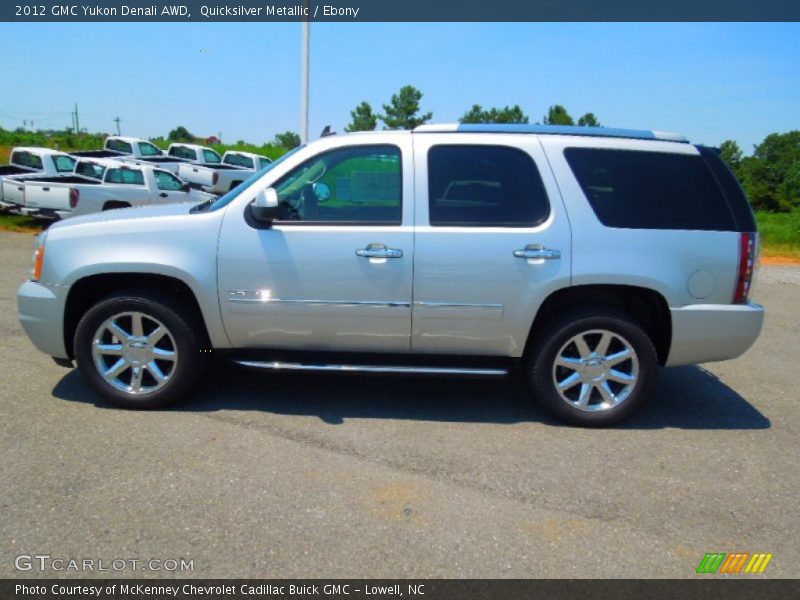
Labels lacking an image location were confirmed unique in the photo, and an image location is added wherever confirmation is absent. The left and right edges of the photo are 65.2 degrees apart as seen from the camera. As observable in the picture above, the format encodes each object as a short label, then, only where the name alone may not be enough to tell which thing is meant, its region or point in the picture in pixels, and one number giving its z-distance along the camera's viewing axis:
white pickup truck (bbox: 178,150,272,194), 21.36
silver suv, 4.00
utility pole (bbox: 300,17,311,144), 15.51
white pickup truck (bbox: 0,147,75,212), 15.85
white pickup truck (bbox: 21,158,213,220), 12.87
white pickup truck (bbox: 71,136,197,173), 21.83
